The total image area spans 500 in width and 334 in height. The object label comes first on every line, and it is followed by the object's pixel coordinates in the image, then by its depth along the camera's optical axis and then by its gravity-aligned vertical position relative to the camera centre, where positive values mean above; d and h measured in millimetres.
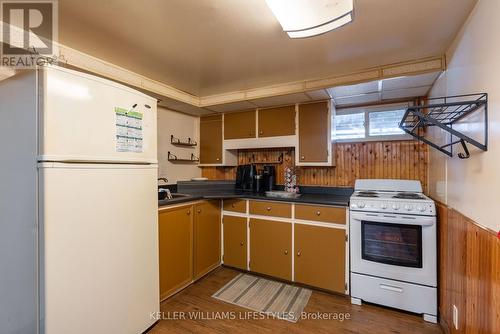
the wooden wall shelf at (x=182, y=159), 3138 +109
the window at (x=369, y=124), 2658 +511
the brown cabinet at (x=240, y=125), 3182 +582
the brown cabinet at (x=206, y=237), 2555 -820
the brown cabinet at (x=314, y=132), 2734 +403
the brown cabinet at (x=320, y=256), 2252 -912
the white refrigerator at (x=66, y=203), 1217 -211
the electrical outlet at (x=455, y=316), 1507 -987
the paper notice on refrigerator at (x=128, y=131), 1541 +249
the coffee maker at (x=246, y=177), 3236 -155
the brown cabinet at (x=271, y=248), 2516 -918
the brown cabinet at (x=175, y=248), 2125 -800
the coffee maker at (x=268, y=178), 3172 -170
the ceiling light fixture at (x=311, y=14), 1204 +832
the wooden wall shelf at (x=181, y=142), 3172 +348
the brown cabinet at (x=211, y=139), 3424 +402
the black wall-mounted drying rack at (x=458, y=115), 1148 +308
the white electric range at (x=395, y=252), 1928 -754
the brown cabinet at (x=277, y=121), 2934 +579
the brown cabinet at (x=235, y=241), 2787 -921
